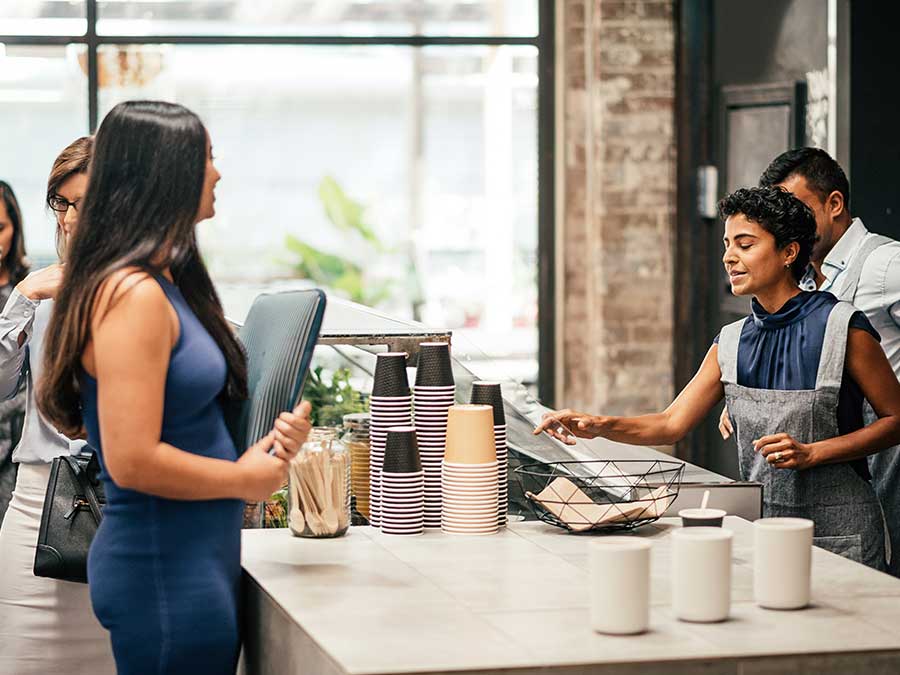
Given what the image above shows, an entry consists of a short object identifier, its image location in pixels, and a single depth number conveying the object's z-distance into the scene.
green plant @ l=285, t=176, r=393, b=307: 6.87
